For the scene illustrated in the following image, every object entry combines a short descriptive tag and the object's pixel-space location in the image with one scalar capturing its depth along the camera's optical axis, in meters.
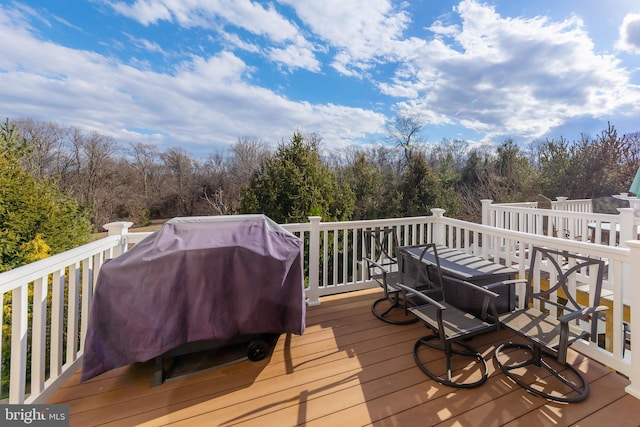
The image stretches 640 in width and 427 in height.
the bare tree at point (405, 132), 16.55
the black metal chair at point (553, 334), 1.84
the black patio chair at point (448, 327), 2.01
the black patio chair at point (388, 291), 2.99
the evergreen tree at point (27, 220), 5.40
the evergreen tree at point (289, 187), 7.30
